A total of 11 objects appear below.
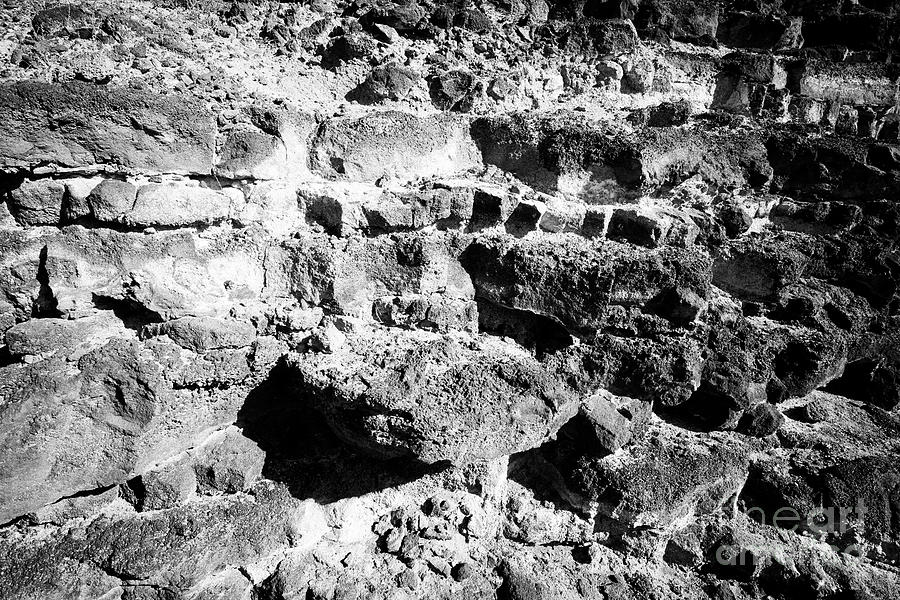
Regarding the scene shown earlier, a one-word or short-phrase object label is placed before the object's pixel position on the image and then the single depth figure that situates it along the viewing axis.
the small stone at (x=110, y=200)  1.53
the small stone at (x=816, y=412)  2.32
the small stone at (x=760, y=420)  2.20
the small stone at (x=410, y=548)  1.94
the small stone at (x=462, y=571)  1.93
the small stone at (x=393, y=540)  1.96
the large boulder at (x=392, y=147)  1.82
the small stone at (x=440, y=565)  1.94
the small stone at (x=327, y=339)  1.76
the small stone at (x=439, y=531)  2.01
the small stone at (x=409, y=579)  1.87
